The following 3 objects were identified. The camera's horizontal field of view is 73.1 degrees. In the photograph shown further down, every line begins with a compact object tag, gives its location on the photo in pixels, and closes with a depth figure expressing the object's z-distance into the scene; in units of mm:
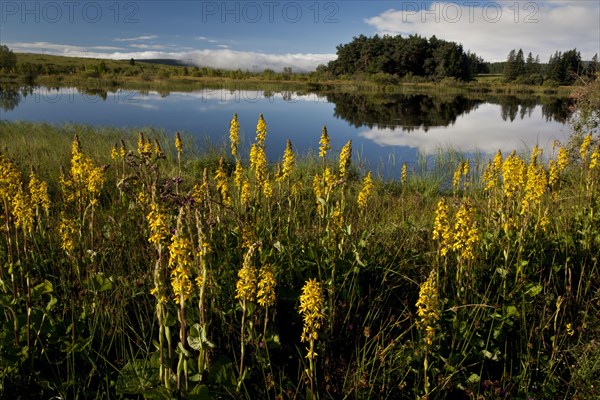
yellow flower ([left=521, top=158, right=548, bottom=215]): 3477
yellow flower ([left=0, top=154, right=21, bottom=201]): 2416
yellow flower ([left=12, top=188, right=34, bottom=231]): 2599
